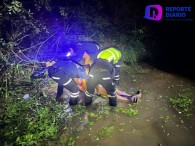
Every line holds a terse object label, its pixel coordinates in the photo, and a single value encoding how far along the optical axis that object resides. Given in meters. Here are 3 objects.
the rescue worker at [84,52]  4.06
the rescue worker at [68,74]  3.80
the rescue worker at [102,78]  3.74
